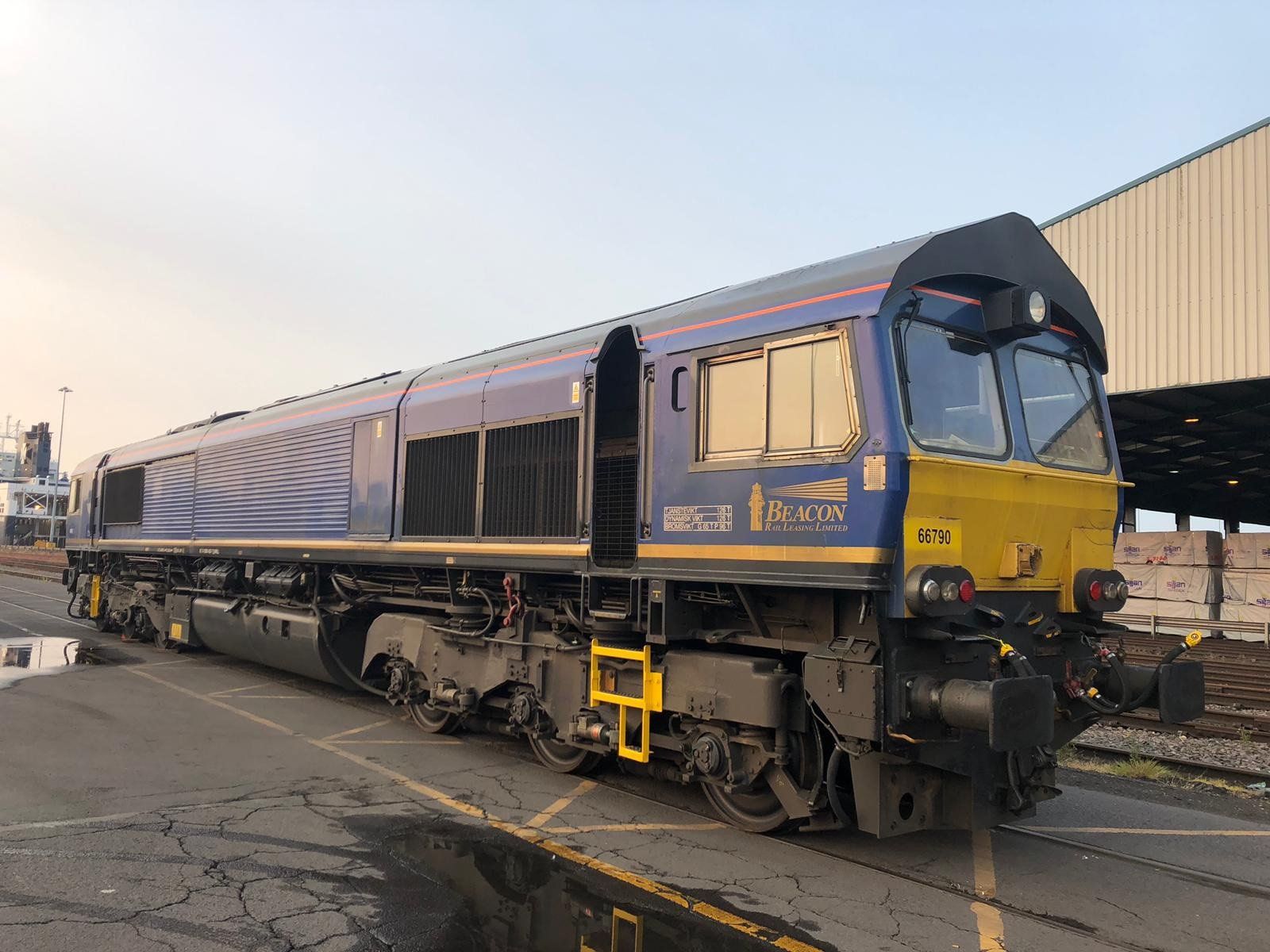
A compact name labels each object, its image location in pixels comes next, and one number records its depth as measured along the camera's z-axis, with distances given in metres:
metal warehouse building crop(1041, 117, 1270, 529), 17.17
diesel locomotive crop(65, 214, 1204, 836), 5.19
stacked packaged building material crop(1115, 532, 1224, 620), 23.86
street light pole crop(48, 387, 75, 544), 75.19
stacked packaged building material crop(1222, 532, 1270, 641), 23.39
